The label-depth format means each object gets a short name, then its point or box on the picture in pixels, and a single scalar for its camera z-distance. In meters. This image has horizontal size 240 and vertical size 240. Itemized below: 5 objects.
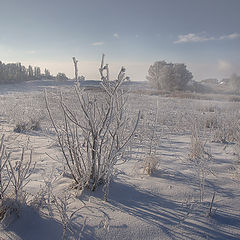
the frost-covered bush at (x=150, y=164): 2.46
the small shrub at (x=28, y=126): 4.84
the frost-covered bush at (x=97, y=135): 1.75
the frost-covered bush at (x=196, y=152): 2.94
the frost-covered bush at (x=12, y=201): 1.57
